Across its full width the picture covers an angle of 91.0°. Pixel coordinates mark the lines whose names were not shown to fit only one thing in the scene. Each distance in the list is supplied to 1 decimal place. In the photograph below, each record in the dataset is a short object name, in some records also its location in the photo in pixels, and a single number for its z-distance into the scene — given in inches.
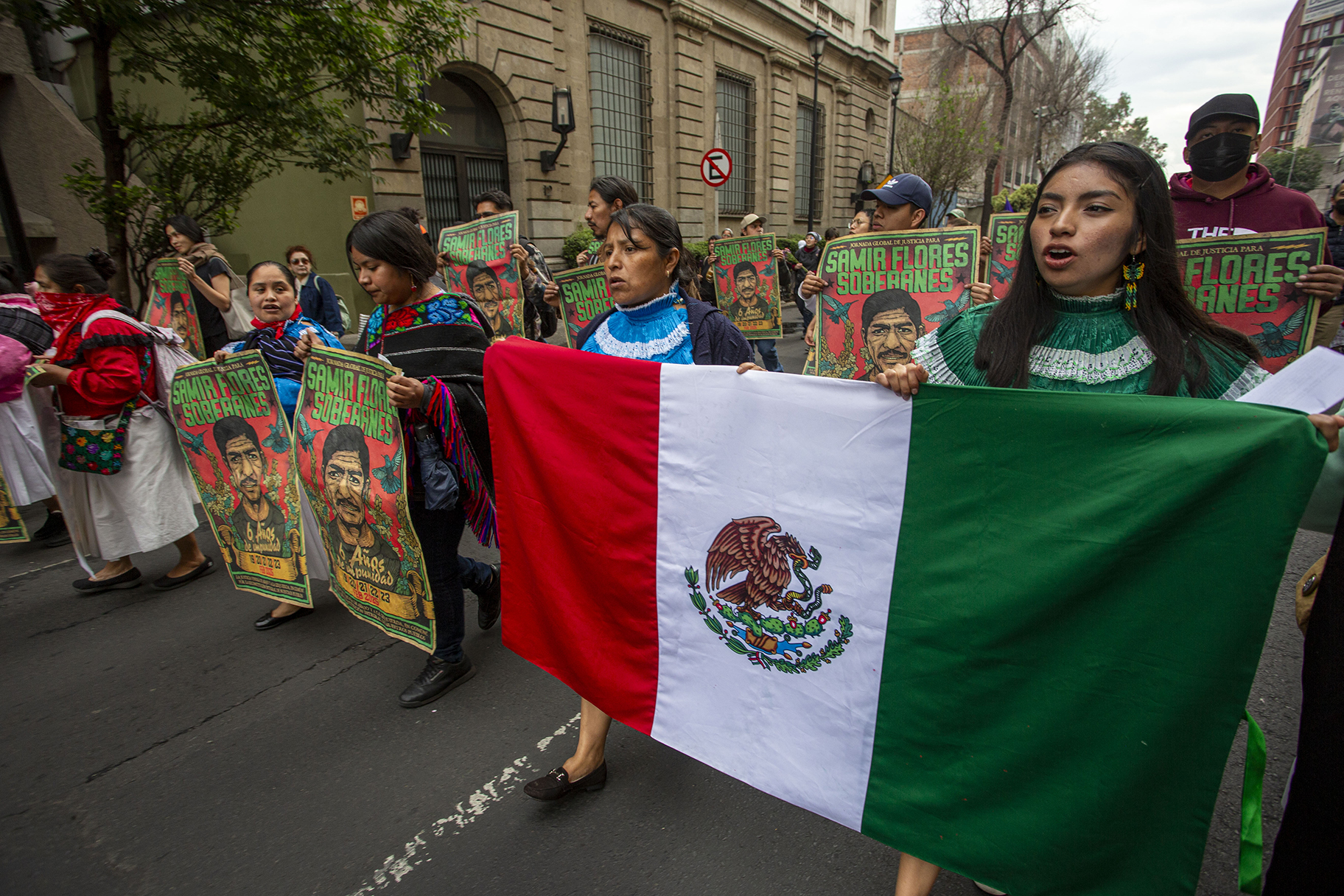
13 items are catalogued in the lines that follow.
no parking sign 416.5
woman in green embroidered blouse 60.0
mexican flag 50.2
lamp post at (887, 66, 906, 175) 944.3
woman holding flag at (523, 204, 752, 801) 89.3
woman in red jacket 143.1
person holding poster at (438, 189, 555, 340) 213.6
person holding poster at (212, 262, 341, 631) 128.5
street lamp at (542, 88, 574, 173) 510.9
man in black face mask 130.0
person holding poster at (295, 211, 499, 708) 102.3
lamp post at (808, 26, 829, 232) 713.0
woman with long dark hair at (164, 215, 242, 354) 213.0
